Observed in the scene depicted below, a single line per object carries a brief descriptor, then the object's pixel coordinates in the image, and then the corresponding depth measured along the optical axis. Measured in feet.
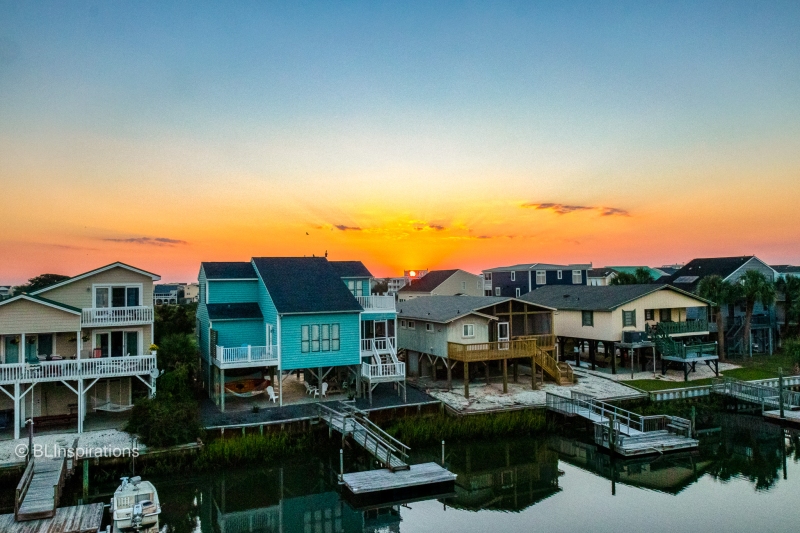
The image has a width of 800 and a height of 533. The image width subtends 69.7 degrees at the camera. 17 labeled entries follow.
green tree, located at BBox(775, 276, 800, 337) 155.12
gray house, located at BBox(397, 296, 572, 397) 107.24
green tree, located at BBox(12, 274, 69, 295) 173.82
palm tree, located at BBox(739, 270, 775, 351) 138.51
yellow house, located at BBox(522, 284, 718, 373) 122.11
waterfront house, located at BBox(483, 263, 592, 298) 192.34
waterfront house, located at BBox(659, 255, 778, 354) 155.02
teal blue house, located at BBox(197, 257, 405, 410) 94.32
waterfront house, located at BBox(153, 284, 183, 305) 377.09
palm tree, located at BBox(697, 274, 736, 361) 136.15
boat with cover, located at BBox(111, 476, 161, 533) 57.77
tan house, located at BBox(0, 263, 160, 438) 79.71
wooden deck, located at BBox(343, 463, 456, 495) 68.33
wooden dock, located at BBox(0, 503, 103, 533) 55.36
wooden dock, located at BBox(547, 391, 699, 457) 86.02
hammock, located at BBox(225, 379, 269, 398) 95.46
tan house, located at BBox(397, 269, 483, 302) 221.46
